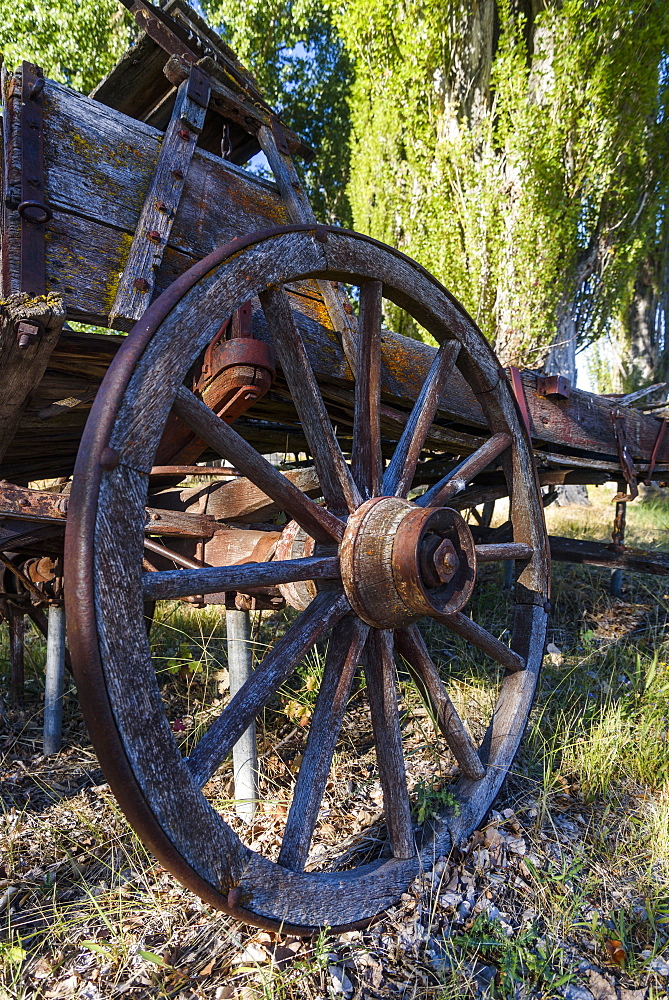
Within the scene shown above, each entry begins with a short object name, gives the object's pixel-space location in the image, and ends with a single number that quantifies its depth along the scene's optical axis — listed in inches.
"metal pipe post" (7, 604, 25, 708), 117.8
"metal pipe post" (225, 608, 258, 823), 83.0
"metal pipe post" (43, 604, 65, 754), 104.6
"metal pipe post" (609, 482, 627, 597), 132.9
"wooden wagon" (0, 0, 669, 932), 44.6
